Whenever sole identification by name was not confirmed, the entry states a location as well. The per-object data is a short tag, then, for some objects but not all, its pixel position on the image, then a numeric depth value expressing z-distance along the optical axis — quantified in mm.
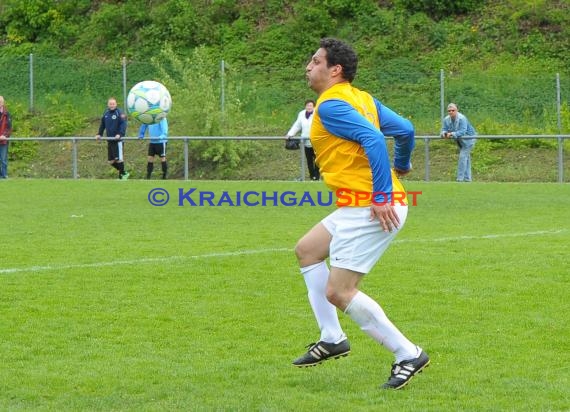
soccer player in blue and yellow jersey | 5617
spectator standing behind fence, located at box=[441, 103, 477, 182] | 22828
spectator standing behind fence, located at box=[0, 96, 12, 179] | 24625
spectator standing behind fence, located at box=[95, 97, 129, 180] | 24641
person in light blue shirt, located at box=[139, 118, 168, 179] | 24312
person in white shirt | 22630
